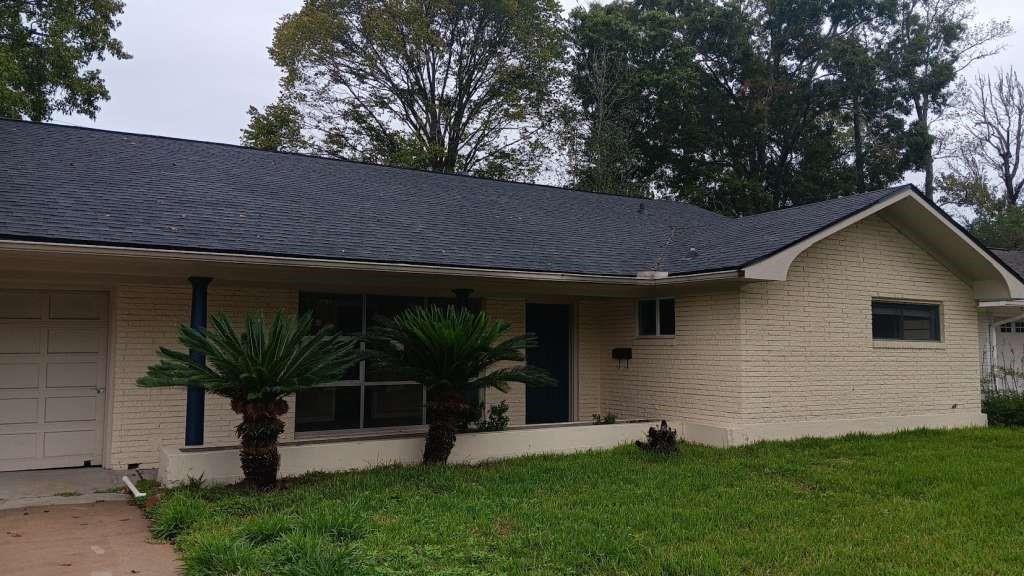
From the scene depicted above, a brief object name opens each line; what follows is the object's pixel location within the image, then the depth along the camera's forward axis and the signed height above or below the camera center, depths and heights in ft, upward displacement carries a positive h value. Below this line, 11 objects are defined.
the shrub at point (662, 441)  31.94 -3.92
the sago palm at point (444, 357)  28.81 -0.42
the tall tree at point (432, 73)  91.91 +34.24
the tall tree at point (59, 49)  63.52 +25.02
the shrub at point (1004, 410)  42.73 -3.41
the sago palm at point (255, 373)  24.45 -0.89
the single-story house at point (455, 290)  28.89 +2.62
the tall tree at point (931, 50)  98.12 +39.92
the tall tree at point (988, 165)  113.19 +28.58
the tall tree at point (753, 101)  95.55 +31.66
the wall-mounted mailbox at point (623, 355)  39.93 -0.40
